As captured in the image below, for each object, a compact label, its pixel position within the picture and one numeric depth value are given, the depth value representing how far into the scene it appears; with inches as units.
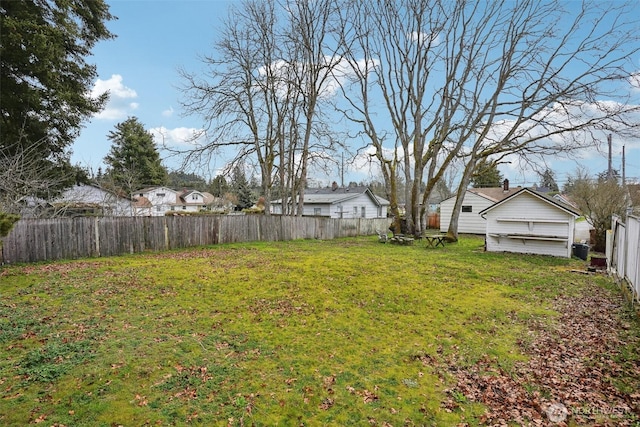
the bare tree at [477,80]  554.9
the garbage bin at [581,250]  492.1
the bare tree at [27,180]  374.6
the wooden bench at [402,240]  651.0
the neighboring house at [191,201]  1788.9
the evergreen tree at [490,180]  1407.4
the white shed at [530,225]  500.7
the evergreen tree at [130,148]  1379.2
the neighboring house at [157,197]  1439.3
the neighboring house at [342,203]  1160.2
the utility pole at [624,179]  681.6
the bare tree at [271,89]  693.3
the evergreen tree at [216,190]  1669.0
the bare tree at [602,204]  540.4
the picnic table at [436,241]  609.5
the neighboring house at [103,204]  575.2
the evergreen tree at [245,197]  1669.0
